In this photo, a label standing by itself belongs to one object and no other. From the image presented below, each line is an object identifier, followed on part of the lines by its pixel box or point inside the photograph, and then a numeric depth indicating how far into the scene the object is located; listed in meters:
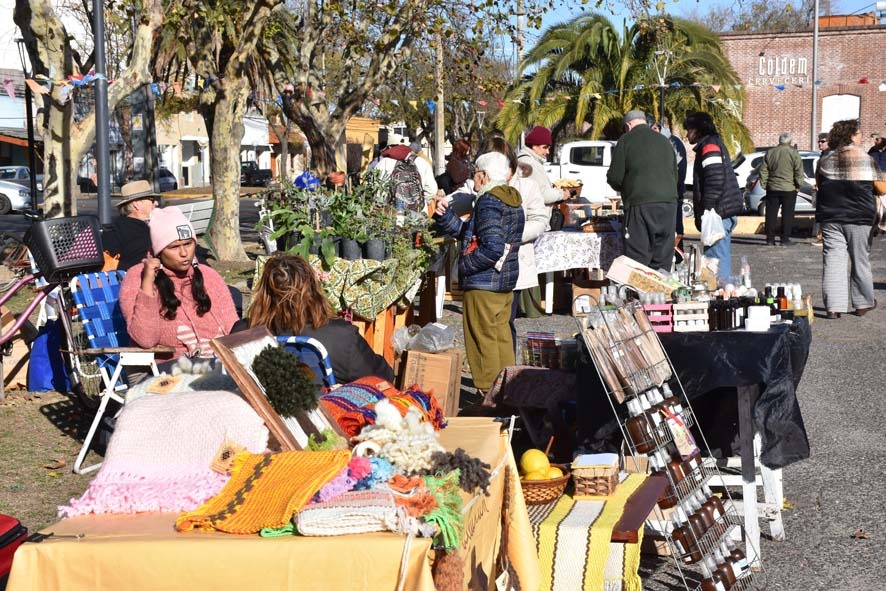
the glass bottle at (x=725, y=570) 4.53
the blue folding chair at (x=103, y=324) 6.48
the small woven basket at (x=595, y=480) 4.67
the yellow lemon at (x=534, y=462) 4.82
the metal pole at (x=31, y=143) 19.66
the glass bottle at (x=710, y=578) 4.50
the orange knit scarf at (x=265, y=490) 3.11
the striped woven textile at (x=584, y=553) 4.26
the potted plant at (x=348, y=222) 7.95
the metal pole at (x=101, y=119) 11.66
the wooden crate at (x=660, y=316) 5.38
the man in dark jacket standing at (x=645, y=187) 9.80
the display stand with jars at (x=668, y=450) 4.58
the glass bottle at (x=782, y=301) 5.86
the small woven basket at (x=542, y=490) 4.66
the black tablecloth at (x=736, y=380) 5.10
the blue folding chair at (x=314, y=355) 5.06
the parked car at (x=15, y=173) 41.11
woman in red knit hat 10.18
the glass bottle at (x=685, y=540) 4.53
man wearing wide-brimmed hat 8.36
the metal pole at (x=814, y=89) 37.53
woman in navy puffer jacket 7.23
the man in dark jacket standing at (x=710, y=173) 10.42
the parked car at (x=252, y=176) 65.00
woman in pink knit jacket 6.20
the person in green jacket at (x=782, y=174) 19.09
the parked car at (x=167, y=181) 55.50
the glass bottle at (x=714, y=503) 4.72
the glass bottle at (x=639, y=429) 4.73
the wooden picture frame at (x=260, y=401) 3.60
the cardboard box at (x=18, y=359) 8.62
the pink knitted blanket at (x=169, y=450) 3.36
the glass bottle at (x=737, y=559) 4.67
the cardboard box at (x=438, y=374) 6.96
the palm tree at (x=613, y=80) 34.44
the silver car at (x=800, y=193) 23.25
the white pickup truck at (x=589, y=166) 27.36
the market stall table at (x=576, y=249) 11.47
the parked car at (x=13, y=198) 36.78
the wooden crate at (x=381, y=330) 7.96
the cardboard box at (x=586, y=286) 11.74
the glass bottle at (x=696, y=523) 4.56
